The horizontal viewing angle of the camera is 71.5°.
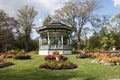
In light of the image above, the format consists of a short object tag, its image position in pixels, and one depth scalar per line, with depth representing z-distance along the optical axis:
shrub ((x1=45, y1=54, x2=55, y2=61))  6.14
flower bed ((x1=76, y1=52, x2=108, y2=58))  8.98
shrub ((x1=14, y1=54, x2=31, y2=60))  8.38
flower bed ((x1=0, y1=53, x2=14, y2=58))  9.18
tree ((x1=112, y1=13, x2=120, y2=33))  18.19
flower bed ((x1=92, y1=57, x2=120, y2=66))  6.14
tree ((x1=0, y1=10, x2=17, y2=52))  16.16
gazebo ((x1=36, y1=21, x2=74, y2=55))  12.63
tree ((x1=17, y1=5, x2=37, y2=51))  21.34
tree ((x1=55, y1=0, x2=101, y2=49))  19.71
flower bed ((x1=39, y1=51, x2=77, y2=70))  5.51
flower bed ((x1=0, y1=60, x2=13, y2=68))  6.17
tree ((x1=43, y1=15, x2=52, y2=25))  23.86
